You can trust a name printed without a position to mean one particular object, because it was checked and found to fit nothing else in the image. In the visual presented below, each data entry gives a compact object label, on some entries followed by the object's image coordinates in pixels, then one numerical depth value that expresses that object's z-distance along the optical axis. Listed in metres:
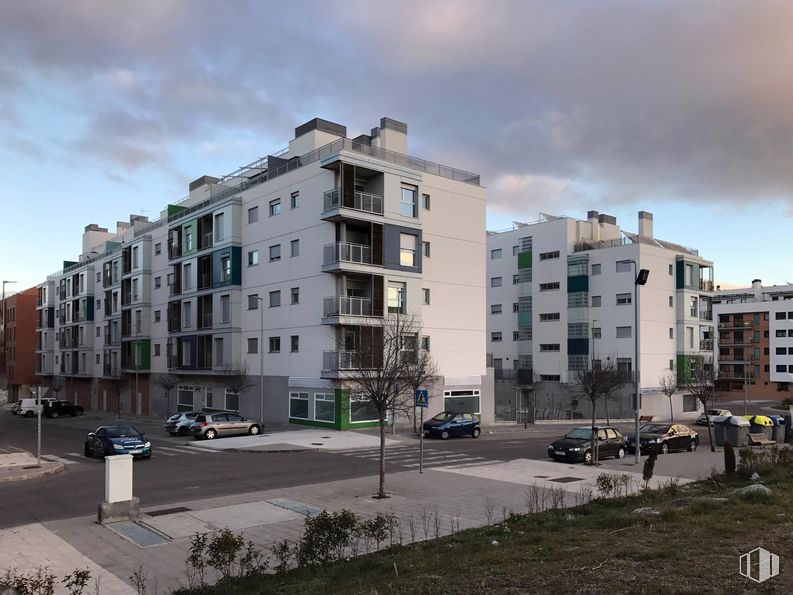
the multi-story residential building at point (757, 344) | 93.69
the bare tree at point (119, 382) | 58.07
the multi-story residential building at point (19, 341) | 95.88
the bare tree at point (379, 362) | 19.16
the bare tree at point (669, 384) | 58.31
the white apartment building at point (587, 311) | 62.69
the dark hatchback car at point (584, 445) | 24.89
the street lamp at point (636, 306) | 24.44
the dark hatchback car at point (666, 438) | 29.17
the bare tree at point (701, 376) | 35.59
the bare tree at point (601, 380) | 38.30
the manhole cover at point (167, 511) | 15.11
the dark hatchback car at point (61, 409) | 62.51
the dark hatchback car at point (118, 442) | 25.64
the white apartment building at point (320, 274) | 38.59
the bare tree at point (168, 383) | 51.44
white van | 64.88
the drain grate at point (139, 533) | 12.54
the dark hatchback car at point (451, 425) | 35.41
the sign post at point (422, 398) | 22.22
